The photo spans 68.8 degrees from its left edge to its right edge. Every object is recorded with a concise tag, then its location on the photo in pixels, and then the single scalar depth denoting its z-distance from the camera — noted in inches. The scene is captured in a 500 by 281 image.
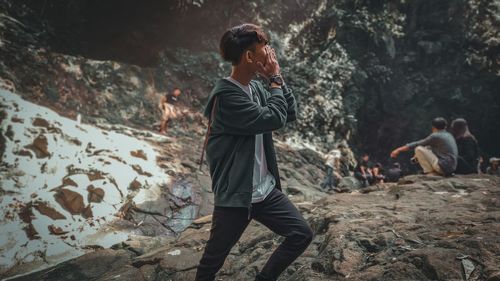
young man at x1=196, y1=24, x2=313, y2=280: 95.9
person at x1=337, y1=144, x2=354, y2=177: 626.0
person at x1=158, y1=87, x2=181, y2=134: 440.8
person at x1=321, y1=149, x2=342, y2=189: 465.7
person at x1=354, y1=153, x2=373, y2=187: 548.0
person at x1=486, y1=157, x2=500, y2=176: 422.5
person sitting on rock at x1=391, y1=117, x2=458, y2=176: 289.4
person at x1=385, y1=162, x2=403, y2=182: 515.2
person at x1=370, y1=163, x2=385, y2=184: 555.0
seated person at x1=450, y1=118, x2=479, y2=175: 316.5
